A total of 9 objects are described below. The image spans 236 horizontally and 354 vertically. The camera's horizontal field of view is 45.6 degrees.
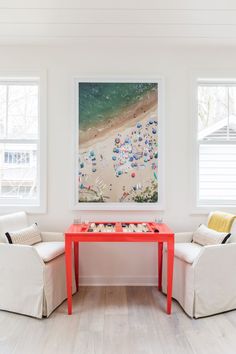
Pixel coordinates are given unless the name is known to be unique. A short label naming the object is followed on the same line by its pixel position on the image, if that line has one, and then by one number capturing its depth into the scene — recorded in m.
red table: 2.52
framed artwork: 3.25
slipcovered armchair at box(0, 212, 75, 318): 2.47
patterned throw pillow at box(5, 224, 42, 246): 2.68
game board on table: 2.70
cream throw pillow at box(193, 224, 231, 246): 2.65
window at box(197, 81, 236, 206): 3.37
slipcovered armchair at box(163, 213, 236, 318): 2.47
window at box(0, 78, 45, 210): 3.38
